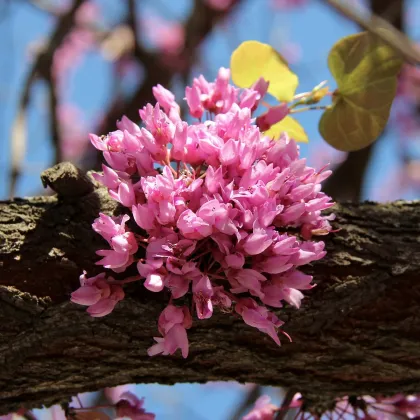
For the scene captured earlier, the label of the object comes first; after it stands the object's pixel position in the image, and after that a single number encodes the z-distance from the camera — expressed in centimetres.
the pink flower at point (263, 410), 85
